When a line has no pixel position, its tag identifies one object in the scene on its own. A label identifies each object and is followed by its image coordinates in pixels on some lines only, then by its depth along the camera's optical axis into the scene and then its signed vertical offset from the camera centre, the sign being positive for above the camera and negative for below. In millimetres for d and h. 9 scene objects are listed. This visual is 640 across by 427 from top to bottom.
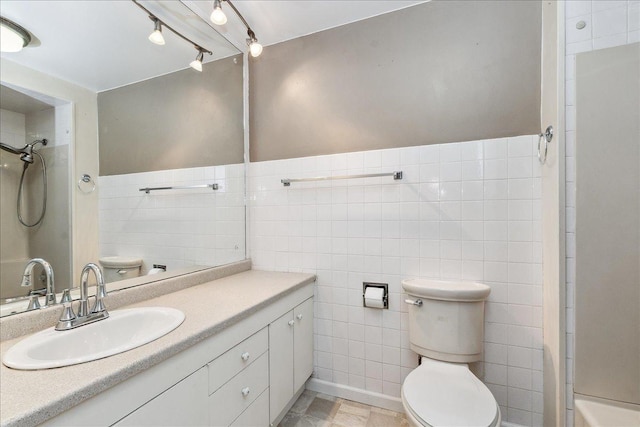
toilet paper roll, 1697 -527
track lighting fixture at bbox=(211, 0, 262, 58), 1554 +1101
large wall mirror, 1178 +346
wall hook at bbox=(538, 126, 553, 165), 1329 +327
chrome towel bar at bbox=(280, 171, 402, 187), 1701 +209
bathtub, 1066 -798
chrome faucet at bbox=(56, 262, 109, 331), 1021 -372
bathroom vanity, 690 -514
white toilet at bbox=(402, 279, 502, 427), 1165 -695
